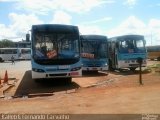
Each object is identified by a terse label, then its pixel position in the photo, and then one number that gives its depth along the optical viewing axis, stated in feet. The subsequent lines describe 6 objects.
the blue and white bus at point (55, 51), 21.60
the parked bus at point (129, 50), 33.98
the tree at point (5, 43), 158.96
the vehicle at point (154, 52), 69.61
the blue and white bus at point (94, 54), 31.63
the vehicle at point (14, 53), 82.03
